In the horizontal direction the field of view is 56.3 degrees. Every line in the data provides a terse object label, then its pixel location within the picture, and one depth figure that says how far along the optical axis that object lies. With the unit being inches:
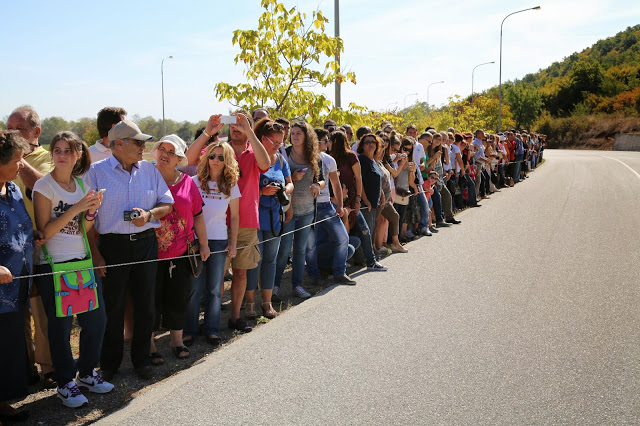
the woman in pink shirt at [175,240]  201.3
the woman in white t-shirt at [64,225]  163.8
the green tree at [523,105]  3385.8
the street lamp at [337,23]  507.8
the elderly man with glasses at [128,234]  179.5
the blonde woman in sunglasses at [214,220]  218.4
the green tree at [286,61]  392.5
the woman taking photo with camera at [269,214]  251.3
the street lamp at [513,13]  1493.7
